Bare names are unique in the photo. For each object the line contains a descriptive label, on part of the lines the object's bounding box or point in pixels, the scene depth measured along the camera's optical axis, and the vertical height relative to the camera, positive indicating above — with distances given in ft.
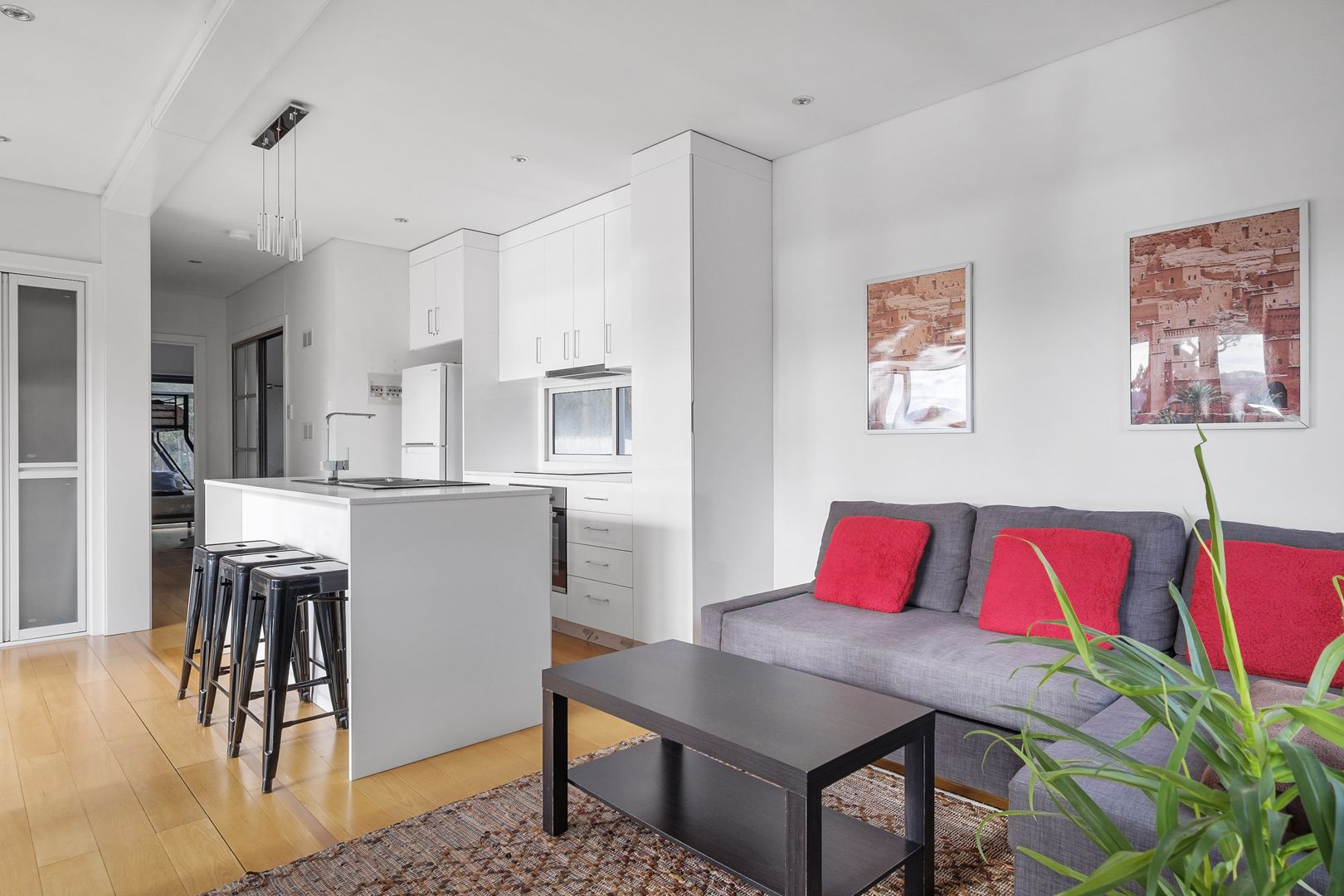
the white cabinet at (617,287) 13.97 +2.95
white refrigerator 17.03 +0.54
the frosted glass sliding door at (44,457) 13.84 -0.19
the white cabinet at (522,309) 16.37 +2.99
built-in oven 14.55 -1.89
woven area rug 6.13 -3.50
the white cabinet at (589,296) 14.70 +2.93
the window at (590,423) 15.69 +0.50
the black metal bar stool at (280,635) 7.77 -2.07
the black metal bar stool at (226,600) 8.91 -1.85
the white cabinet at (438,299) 17.13 +3.42
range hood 15.03 +1.49
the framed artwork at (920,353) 10.49 +1.33
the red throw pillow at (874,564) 9.54 -1.51
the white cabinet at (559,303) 15.49 +2.93
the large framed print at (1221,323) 7.88 +1.34
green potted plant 2.14 -1.02
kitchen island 8.17 -1.88
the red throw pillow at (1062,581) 7.84 -1.44
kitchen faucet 11.36 -0.33
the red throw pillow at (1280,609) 6.51 -1.42
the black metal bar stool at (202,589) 9.92 -1.94
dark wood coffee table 5.08 -2.29
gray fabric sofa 5.29 -2.10
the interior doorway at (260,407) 21.79 +1.18
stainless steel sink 10.48 -0.53
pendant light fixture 11.02 +4.77
